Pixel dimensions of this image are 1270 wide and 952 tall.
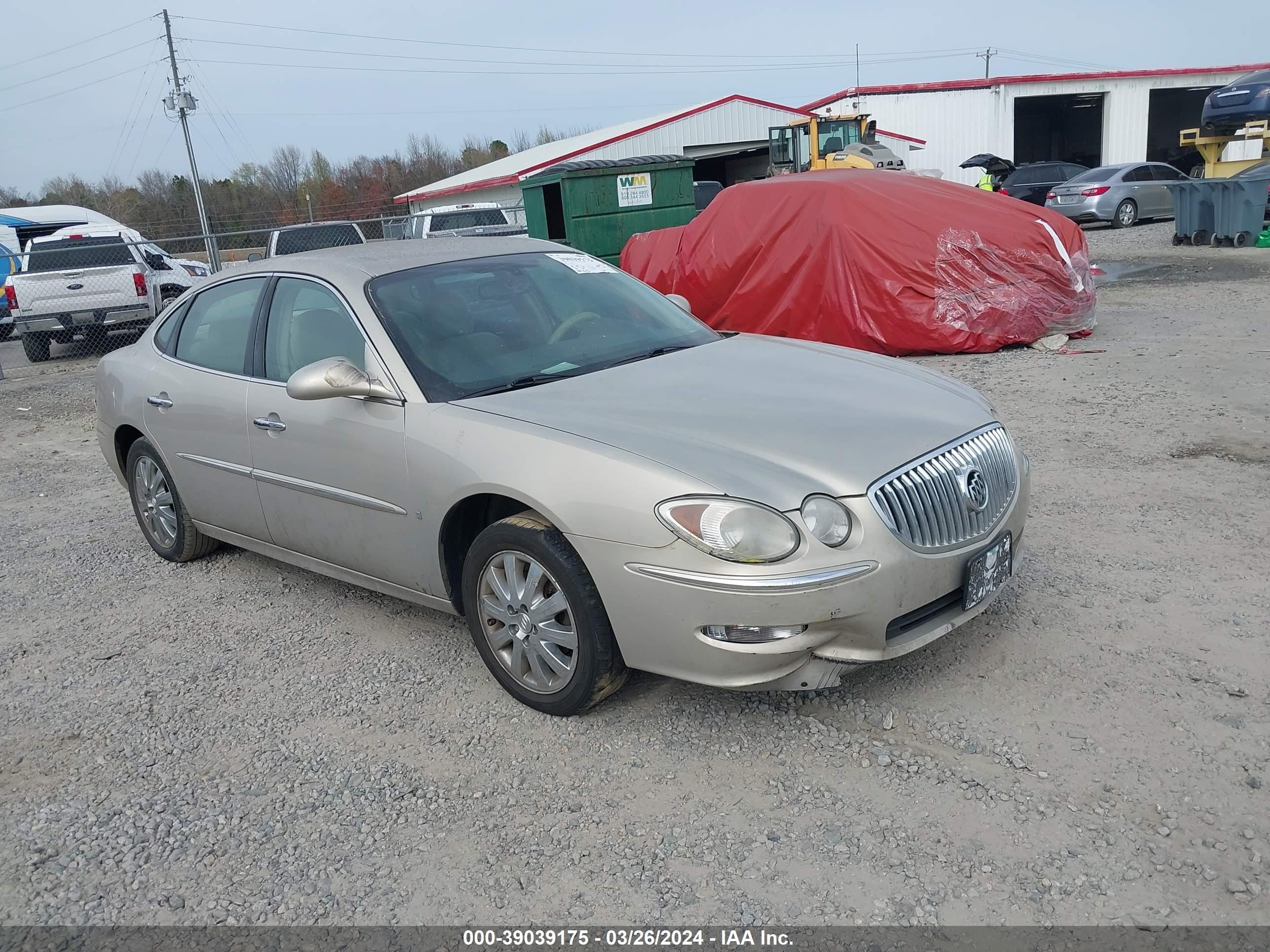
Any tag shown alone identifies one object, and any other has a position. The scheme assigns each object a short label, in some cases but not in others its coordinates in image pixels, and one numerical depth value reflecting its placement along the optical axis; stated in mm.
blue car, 18734
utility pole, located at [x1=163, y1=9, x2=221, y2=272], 37375
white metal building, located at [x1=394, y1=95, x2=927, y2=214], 33094
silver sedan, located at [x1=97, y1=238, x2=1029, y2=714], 3035
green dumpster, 12727
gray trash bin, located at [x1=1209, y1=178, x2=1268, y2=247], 16000
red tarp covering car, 9133
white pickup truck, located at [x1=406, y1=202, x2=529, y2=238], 18203
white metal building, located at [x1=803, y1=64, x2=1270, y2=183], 32812
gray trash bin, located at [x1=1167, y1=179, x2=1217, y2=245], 16906
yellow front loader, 22516
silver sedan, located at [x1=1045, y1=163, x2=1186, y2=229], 21797
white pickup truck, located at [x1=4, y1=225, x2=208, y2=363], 14453
